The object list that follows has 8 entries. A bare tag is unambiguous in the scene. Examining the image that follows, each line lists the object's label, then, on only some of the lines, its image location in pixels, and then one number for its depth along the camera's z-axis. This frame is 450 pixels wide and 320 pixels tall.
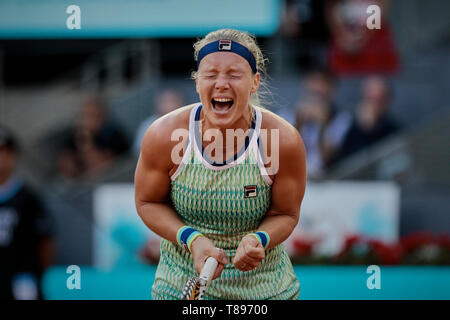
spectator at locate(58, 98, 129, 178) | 14.49
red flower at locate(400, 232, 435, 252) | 12.88
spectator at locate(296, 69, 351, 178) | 13.05
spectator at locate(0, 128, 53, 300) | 9.23
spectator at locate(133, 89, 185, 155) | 13.59
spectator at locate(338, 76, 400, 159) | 13.75
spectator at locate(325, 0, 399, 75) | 14.62
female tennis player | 5.25
